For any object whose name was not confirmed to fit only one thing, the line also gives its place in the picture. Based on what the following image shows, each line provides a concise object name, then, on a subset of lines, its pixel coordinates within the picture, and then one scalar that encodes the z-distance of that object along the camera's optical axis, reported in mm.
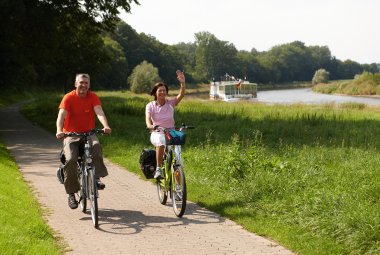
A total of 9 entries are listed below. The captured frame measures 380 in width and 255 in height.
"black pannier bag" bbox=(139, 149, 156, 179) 8297
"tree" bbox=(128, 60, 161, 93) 80812
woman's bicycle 7348
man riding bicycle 7195
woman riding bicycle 7891
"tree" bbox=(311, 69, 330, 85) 131125
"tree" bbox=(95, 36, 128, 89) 84225
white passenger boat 72919
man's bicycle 6875
